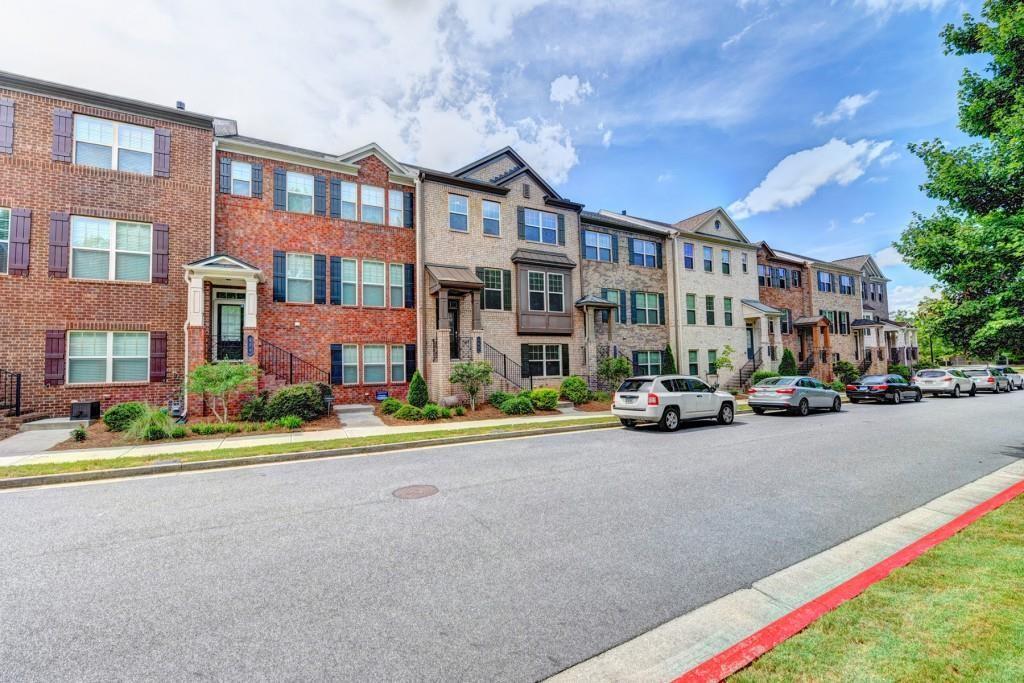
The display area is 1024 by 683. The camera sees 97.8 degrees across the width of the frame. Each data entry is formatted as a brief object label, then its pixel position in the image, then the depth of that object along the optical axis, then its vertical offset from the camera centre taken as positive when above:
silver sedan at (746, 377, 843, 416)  17.45 -1.52
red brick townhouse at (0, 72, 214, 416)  13.89 +4.35
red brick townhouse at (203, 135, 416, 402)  16.61 +3.81
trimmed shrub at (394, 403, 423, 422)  15.48 -1.68
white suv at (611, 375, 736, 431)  13.30 -1.26
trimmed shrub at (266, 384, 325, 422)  14.10 -1.14
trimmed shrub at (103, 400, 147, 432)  12.29 -1.27
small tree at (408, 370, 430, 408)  17.27 -1.04
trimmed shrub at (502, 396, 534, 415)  17.17 -1.67
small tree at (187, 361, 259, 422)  12.79 -0.28
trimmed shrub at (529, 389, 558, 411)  17.94 -1.49
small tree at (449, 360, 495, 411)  17.36 -0.46
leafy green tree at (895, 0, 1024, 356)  8.20 +2.99
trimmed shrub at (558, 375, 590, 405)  19.92 -1.26
